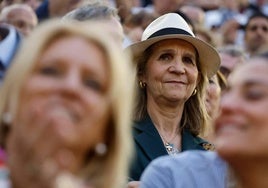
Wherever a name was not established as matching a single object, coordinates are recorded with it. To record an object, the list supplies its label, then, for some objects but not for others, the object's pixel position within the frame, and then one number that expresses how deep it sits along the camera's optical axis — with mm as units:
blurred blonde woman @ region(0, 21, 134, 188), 4403
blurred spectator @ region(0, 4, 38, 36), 13501
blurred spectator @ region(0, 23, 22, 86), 5864
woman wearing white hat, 9492
